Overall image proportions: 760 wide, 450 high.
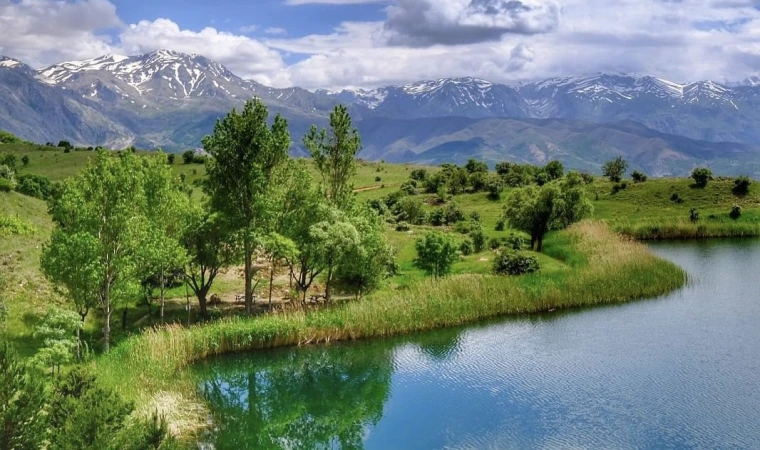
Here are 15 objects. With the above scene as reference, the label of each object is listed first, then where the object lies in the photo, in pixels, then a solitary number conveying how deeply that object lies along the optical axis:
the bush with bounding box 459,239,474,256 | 71.81
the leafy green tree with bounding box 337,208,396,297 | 49.31
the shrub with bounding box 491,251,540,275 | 58.09
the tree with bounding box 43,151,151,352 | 37.03
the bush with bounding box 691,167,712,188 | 118.44
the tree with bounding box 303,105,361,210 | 54.47
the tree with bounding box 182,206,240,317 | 46.50
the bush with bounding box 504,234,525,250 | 75.62
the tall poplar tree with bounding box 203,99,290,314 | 45.66
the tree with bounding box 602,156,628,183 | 137.62
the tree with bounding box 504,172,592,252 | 75.19
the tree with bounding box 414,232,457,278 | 57.75
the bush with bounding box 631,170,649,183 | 134.62
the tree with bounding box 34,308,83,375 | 29.72
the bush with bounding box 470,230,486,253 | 74.25
